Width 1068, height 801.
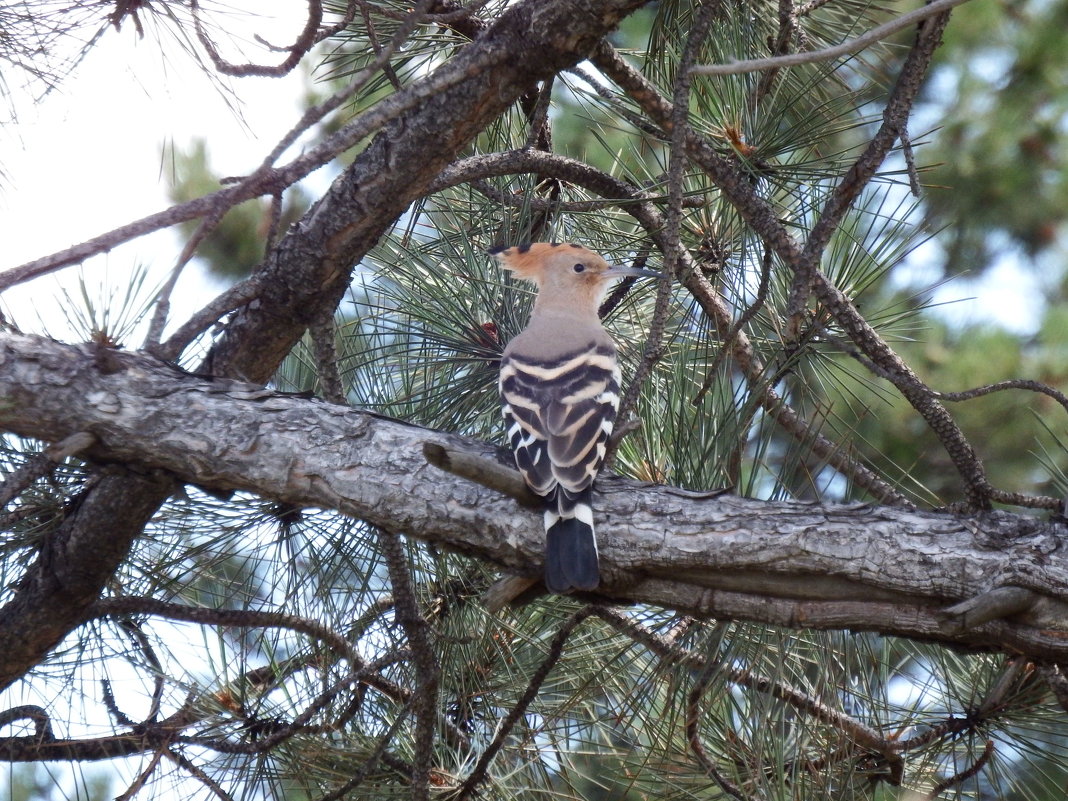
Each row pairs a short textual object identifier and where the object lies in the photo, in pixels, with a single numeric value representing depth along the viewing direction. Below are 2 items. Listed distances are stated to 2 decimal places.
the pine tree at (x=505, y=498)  11.21
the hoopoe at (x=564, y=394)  11.21
